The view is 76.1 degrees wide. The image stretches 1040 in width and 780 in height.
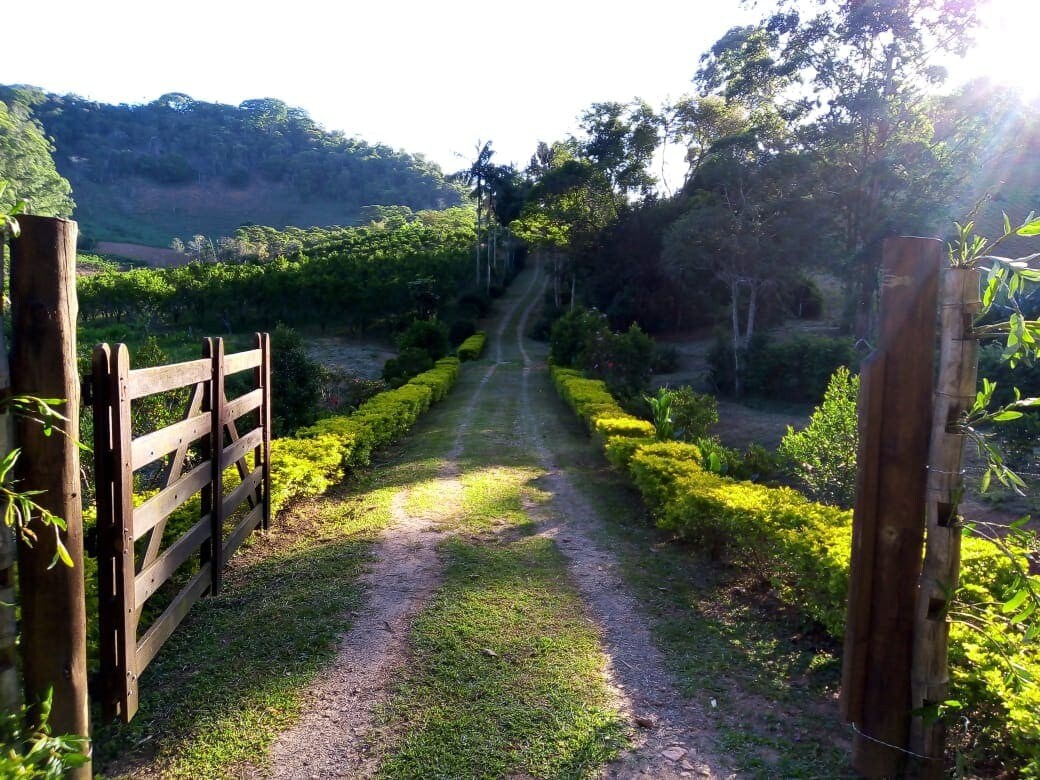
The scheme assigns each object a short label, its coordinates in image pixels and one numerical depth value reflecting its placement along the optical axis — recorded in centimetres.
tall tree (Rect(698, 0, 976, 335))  2091
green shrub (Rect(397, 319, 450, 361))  2527
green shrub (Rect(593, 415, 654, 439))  968
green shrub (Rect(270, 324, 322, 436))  1215
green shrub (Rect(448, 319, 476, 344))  3594
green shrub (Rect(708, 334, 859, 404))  1936
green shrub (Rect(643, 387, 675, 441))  946
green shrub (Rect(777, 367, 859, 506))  646
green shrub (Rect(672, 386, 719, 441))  1107
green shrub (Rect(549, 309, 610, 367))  2127
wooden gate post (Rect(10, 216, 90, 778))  222
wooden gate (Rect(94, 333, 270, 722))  283
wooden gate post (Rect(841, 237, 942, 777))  260
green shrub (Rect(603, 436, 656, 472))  839
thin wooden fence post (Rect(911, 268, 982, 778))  245
